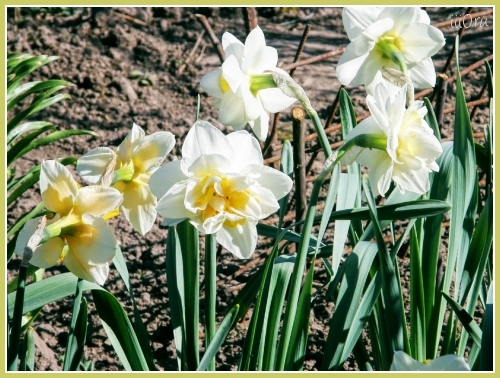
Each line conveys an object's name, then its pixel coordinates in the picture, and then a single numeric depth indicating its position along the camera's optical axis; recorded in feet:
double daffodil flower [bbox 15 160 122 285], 3.28
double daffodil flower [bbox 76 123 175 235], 3.44
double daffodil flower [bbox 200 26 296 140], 3.47
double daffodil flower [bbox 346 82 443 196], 3.38
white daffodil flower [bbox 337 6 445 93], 3.54
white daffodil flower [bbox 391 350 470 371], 3.34
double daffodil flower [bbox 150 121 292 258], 3.31
